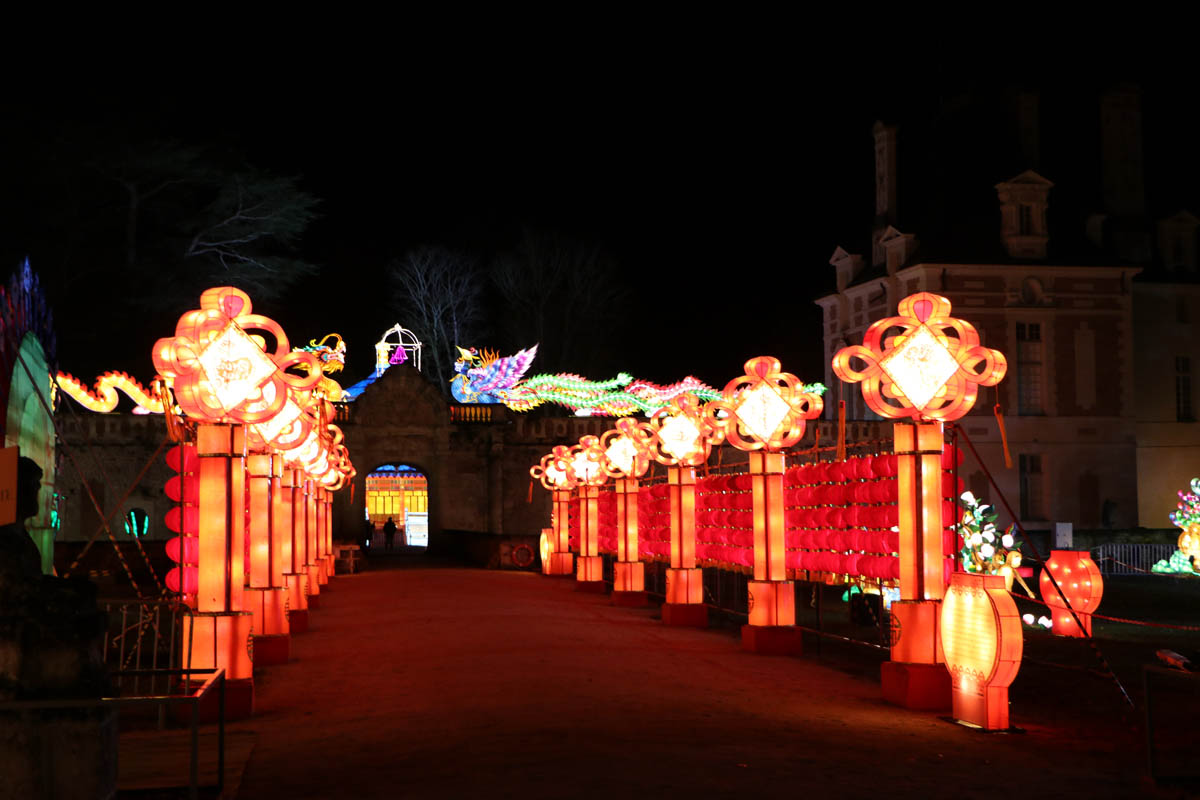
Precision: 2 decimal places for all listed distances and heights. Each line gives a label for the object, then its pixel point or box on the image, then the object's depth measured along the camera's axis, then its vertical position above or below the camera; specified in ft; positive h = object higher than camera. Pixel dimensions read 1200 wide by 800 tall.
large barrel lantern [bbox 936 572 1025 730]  32.53 -4.12
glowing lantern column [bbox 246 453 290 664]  49.44 -3.83
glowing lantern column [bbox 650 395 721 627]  65.10 -0.36
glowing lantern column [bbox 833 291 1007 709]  38.45 +2.12
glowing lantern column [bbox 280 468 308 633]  62.13 -2.80
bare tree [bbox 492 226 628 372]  164.25 +24.22
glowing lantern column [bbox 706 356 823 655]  52.42 -0.15
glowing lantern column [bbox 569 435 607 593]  94.38 -1.49
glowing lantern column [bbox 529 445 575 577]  109.91 -3.43
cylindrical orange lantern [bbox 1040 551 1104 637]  62.23 -4.75
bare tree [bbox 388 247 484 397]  165.58 +23.28
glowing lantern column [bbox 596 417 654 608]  81.82 -2.23
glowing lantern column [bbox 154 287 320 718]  36.88 +1.97
